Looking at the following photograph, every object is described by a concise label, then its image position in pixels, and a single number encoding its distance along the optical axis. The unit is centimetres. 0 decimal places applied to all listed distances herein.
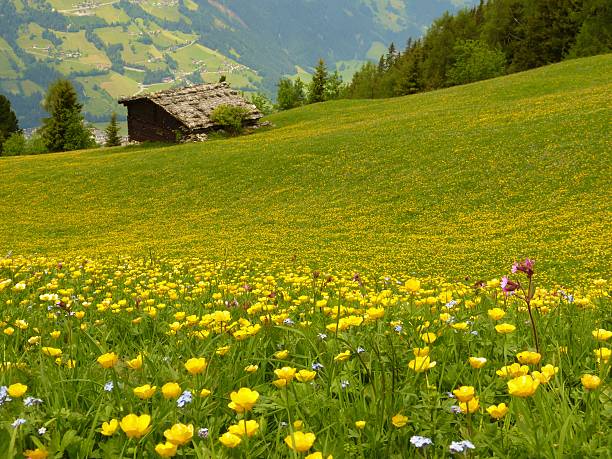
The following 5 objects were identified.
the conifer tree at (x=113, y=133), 7631
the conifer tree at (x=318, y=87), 7569
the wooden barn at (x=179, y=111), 4353
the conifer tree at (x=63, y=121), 6631
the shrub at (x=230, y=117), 4300
